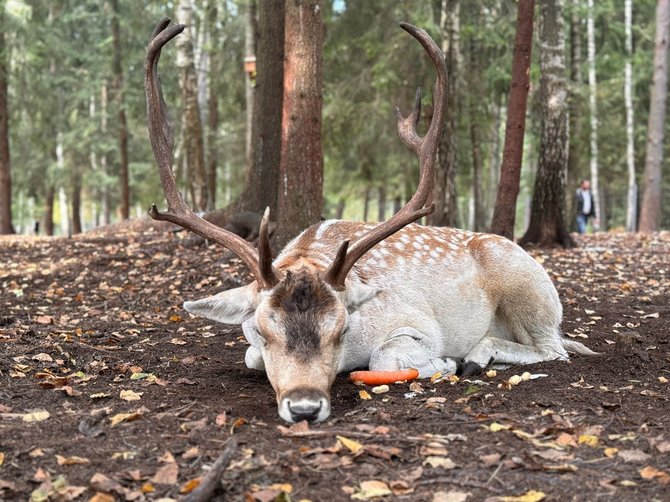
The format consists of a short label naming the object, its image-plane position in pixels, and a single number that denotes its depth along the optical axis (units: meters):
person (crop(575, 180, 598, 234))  22.12
